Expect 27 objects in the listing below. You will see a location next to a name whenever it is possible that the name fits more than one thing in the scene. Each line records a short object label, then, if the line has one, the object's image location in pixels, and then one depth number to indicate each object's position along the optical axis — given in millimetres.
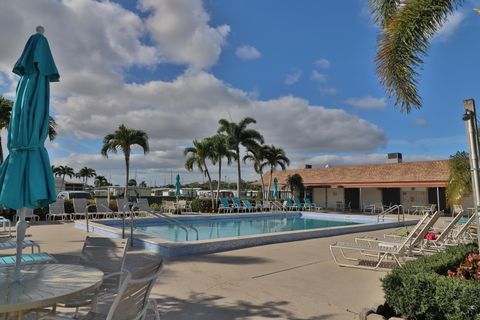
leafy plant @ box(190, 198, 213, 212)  21906
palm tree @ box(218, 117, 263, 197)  26016
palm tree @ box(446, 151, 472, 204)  18156
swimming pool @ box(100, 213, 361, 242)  13666
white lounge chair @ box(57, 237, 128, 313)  4043
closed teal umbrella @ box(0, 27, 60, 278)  3357
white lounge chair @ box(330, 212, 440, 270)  6574
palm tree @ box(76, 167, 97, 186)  83938
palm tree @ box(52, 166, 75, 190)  74312
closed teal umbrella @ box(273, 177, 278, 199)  27650
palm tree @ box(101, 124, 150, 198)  21516
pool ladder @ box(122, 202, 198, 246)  8759
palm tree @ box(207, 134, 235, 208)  24000
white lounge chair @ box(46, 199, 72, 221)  15188
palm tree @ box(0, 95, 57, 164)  15172
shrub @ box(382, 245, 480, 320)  3543
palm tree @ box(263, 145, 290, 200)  29047
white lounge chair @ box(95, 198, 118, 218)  15905
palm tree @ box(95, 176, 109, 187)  78562
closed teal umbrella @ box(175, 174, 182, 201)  23634
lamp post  4699
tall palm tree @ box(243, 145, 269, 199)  27125
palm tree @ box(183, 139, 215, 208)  23812
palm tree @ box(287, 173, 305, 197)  30047
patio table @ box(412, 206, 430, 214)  23738
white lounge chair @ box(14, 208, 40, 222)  14283
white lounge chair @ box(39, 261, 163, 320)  2371
